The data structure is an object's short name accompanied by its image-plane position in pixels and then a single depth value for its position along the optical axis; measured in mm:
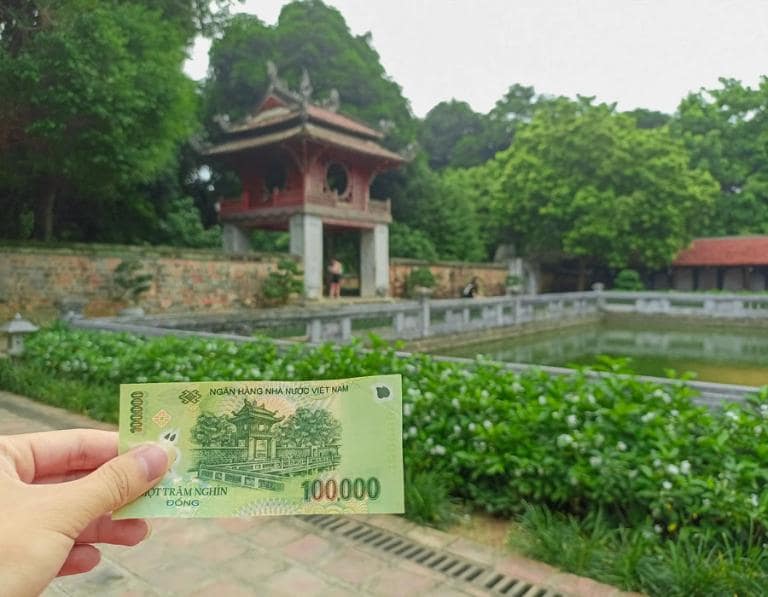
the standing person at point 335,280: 18234
